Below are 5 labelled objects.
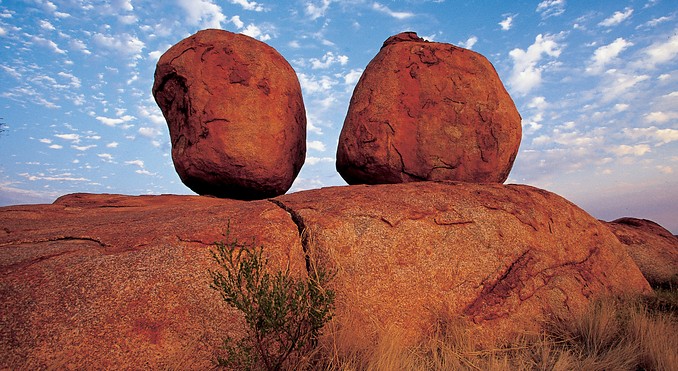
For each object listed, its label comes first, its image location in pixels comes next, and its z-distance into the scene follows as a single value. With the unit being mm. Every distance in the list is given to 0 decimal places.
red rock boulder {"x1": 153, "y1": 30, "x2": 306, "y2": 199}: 5777
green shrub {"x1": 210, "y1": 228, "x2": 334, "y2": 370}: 2662
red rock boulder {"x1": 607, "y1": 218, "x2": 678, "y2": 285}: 6680
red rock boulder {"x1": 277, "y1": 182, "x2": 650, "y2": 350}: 3459
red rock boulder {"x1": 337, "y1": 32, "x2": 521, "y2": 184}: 5547
